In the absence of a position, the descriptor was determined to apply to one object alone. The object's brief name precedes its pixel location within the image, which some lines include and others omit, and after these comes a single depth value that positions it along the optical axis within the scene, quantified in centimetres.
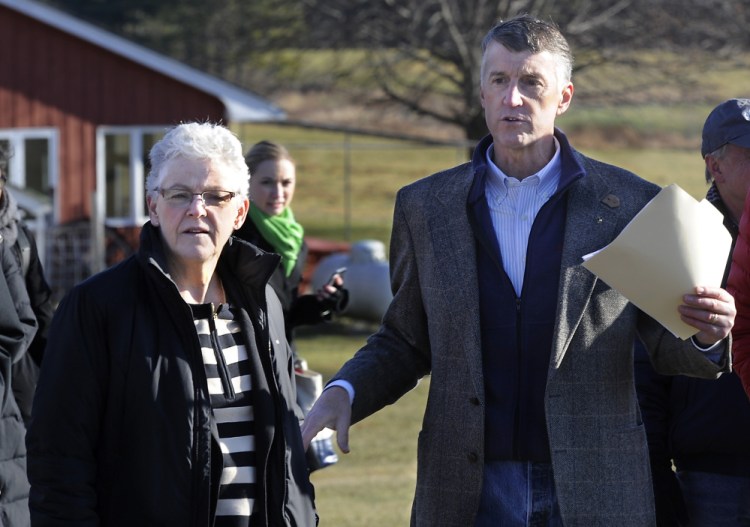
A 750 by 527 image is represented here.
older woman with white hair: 493
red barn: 3310
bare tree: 4252
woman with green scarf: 954
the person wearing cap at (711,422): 641
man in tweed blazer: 542
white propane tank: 2857
